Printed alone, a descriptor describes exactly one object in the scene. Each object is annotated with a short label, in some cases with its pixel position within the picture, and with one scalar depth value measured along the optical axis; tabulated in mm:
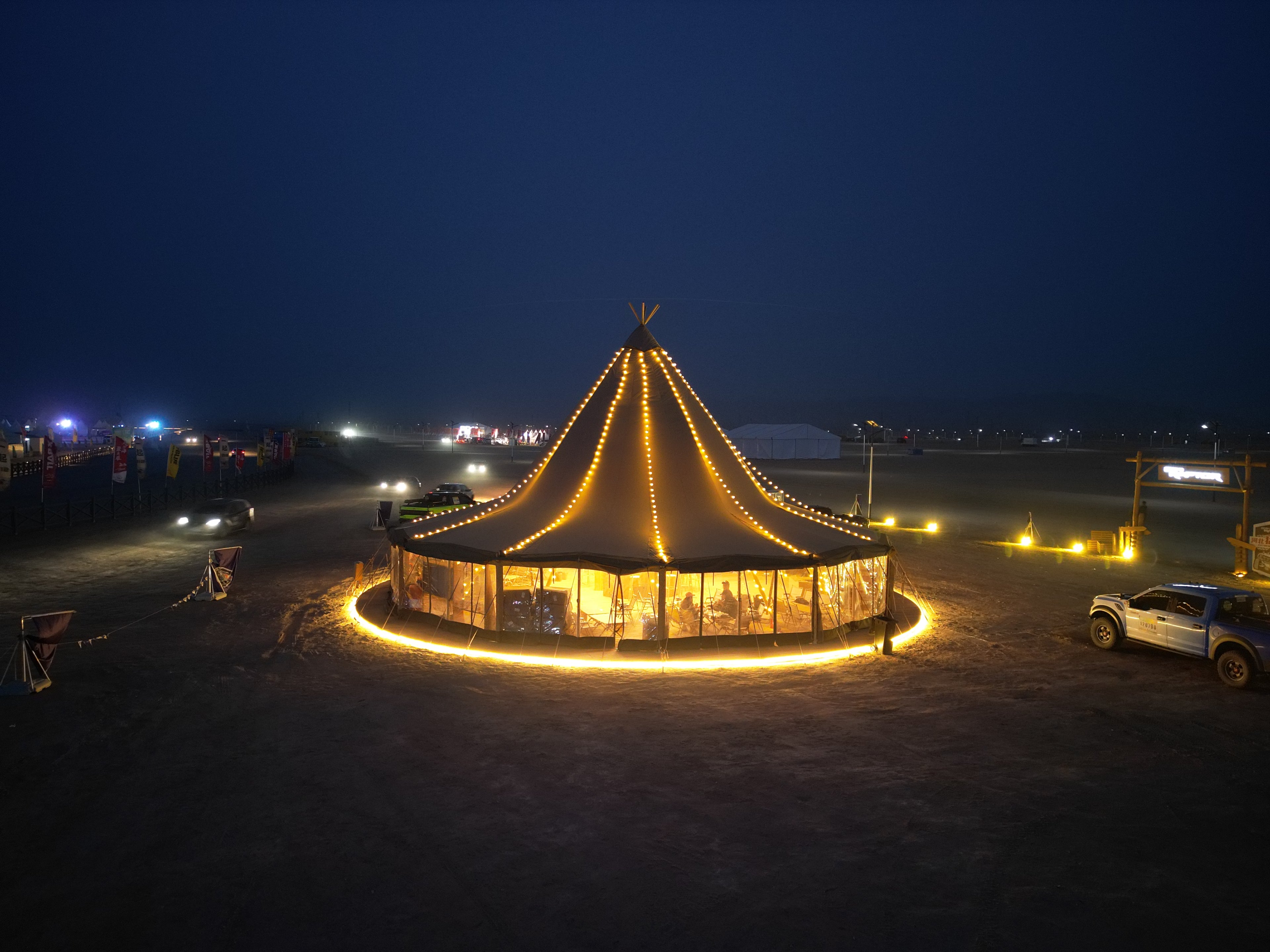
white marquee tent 75938
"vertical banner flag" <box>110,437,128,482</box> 30203
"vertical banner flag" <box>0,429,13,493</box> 27109
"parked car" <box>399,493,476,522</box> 26062
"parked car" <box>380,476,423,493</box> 43406
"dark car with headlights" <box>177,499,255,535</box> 26047
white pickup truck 11109
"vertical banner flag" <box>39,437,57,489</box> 27281
